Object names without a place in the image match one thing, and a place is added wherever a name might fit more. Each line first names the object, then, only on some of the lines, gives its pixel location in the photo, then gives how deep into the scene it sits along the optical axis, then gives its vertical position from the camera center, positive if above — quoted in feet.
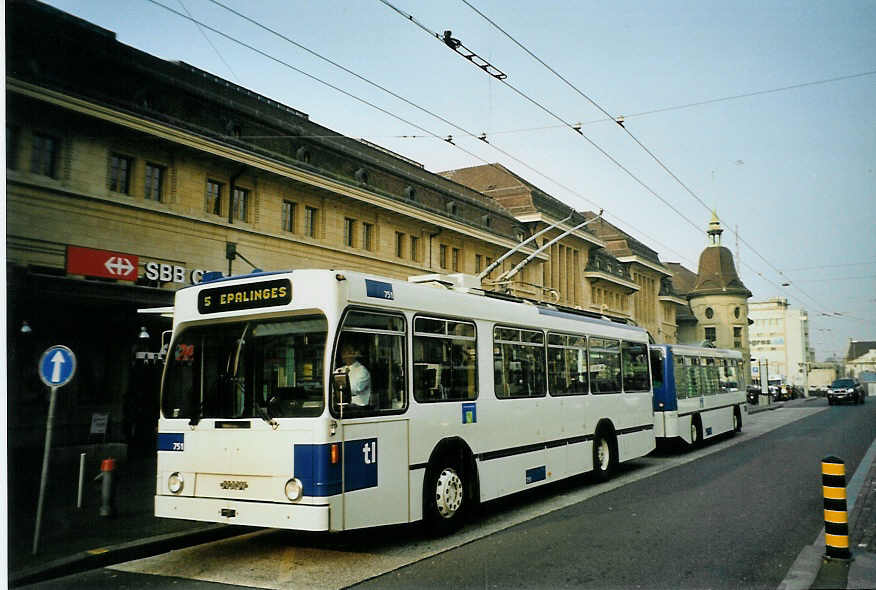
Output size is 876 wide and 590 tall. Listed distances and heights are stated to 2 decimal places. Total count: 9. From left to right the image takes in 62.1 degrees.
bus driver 24.39 +0.54
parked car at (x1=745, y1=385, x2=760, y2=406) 188.65 -1.35
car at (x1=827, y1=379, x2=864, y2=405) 163.32 -0.72
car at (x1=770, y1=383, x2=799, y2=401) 211.00 -1.08
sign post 27.96 +1.11
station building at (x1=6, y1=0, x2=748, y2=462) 52.06 +18.44
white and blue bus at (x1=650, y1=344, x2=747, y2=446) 59.98 -0.26
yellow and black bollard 22.62 -3.93
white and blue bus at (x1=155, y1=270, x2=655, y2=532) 23.53 -0.41
